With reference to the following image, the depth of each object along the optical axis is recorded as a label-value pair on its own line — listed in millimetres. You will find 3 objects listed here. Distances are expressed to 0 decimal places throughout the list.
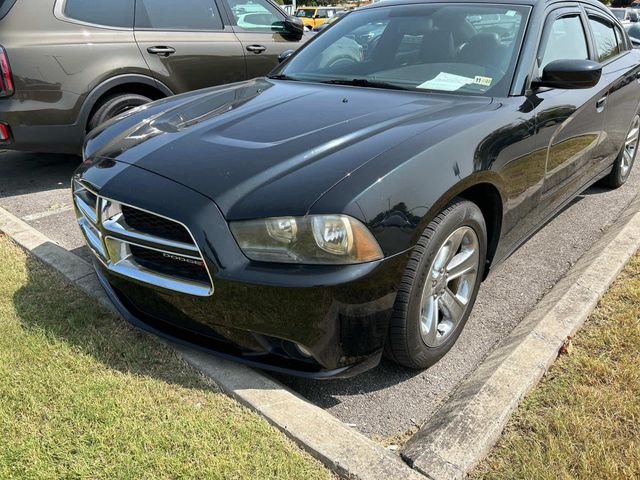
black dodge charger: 1975
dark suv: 4320
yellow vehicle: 26031
